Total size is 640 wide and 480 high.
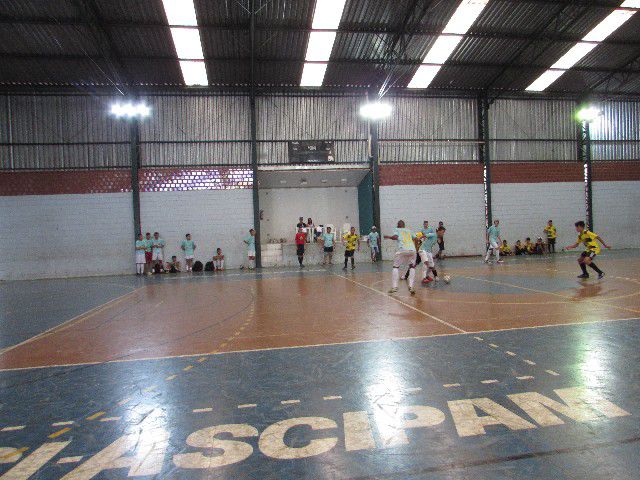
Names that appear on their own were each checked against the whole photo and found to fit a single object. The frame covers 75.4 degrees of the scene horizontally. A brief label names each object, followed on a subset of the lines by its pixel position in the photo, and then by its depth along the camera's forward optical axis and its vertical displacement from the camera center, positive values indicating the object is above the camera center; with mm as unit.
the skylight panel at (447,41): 18469 +9376
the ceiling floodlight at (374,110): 22766 +6843
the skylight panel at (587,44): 19125 +9401
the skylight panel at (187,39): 17250 +9088
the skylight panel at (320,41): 17939 +9245
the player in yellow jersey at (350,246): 19953 -655
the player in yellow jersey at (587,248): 12391 -688
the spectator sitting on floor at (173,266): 22672 -1575
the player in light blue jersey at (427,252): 12641 -667
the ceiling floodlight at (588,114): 25030 +6863
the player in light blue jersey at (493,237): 19734 -418
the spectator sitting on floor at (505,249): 25205 -1296
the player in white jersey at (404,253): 10656 -576
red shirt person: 23203 -629
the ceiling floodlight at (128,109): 19578 +6229
